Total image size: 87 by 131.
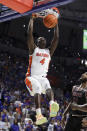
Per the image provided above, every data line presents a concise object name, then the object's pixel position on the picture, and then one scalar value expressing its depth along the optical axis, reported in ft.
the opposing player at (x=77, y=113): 17.53
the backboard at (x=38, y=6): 16.35
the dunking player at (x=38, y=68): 17.54
